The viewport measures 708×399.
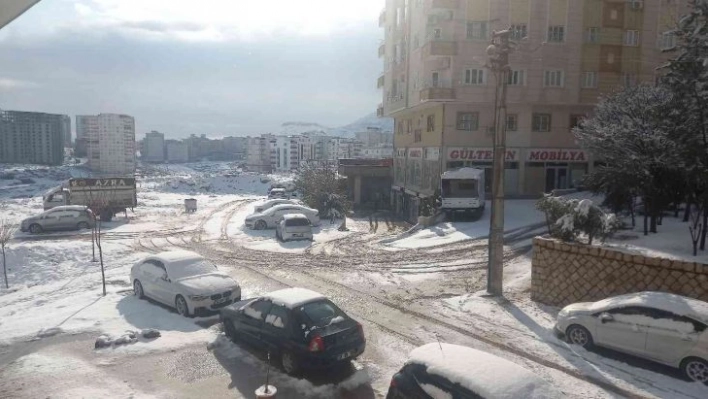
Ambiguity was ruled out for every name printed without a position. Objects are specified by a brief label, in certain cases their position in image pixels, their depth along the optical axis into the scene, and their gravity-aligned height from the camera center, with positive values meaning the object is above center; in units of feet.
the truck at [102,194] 119.55 -9.48
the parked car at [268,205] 114.32 -10.58
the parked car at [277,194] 184.72 -12.60
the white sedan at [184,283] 45.29 -12.14
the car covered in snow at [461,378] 21.34 -9.83
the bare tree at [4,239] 61.72 -11.58
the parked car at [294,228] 88.02 -12.17
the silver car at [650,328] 31.32 -11.14
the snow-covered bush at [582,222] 47.91 -5.46
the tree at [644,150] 56.24 +2.36
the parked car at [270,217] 102.47 -11.85
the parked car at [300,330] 31.48 -11.55
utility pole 47.96 +0.50
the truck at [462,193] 94.48 -5.44
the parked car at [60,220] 99.38 -13.39
